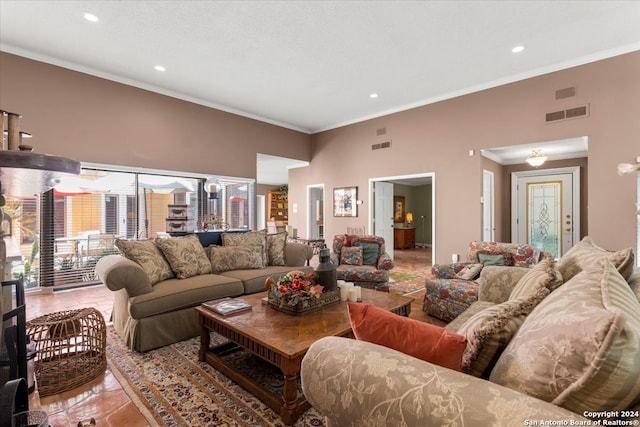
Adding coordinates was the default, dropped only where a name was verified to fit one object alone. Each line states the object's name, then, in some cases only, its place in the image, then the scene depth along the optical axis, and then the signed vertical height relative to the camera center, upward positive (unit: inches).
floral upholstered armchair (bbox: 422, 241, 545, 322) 124.8 -28.5
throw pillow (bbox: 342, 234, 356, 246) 183.6 -15.4
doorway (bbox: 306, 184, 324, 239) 335.6 +4.4
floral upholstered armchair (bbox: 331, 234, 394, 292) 160.6 -26.3
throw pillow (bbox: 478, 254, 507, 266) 144.1 -21.8
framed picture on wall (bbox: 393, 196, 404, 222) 425.7 +8.2
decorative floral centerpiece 90.1 -24.5
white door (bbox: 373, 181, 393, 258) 277.4 +2.3
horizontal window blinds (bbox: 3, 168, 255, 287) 170.1 -1.3
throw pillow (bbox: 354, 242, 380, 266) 178.1 -22.7
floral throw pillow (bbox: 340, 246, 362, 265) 174.4 -23.8
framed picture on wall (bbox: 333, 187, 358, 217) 285.6 +12.9
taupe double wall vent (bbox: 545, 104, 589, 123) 173.5 +58.7
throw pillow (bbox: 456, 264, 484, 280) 137.3 -26.6
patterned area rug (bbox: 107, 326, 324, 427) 70.6 -46.7
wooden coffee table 68.4 -29.8
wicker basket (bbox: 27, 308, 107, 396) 81.7 -39.7
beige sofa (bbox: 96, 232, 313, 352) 104.0 -26.7
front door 248.1 +3.5
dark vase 99.6 -18.9
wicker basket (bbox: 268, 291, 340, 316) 89.7 -27.6
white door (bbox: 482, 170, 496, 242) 225.5 +4.7
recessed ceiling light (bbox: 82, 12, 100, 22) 130.3 +86.1
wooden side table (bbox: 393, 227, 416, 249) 405.7 -30.5
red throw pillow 37.8 -16.3
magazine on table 91.0 -28.4
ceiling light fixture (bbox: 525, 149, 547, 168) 218.5 +39.5
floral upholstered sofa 26.0 -16.8
